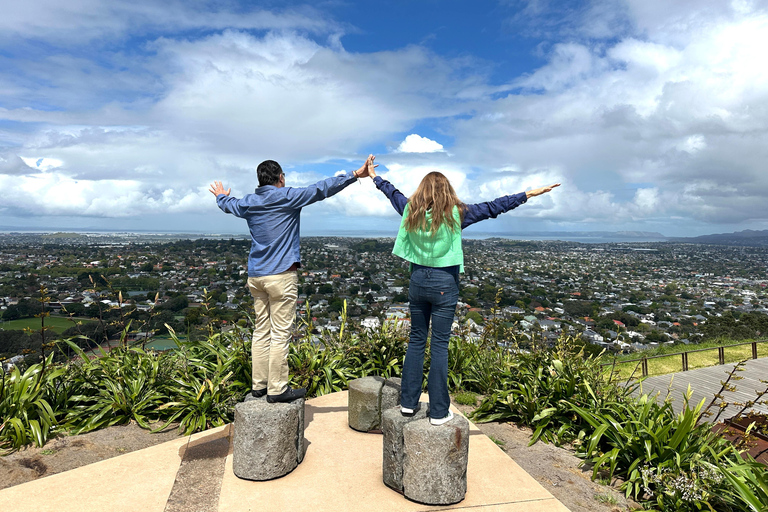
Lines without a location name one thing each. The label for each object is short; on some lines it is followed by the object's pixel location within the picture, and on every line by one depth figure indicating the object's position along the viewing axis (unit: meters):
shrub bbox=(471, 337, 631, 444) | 4.28
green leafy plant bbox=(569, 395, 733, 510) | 3.02
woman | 2.91
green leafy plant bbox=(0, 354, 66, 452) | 3.66
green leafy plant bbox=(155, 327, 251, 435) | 4.21
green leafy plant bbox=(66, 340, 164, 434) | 4.14
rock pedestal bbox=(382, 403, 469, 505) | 2.69
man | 3.22
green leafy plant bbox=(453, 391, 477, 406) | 5.05
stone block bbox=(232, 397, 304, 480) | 2.95
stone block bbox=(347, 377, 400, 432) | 3.83
